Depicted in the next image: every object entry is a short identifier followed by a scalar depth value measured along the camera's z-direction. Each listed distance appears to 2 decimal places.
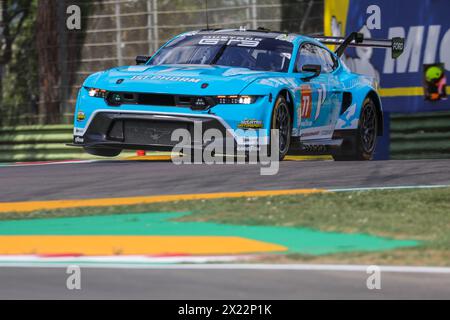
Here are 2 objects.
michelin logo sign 18.30
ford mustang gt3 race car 12.77
